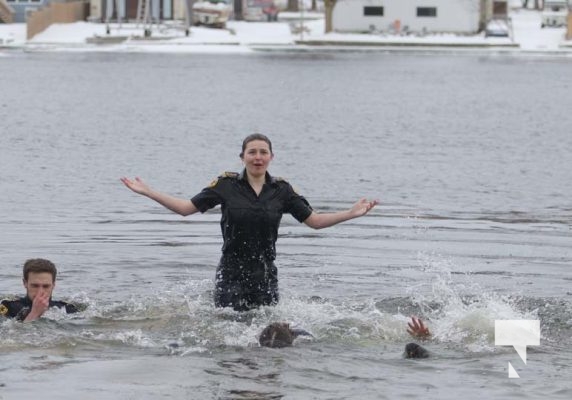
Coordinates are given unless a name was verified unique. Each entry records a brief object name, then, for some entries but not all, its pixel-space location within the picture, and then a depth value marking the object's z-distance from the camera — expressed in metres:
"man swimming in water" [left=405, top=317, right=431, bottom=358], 13.71
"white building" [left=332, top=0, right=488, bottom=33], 107.50
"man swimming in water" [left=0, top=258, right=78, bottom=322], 13.91
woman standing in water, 13.81
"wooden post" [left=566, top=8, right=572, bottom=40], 105.84
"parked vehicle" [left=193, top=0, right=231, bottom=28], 107.81
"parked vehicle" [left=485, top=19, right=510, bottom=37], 107.50
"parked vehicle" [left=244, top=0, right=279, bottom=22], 116.94
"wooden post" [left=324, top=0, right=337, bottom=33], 104.38
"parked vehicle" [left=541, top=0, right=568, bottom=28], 114.00
